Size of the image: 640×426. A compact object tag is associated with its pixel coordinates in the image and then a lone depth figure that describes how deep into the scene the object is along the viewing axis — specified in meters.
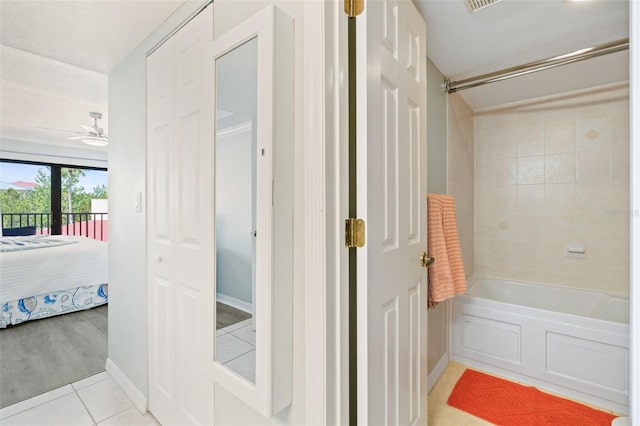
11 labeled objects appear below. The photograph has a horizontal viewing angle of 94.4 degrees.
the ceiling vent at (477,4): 1.49
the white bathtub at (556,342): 1.82
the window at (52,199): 5.23
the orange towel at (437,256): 1.71
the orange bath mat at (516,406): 1.74
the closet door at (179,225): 1.26
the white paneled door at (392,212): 1.00
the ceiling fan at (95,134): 3.64
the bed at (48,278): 3.20
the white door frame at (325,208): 0.91
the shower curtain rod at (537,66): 1.63
